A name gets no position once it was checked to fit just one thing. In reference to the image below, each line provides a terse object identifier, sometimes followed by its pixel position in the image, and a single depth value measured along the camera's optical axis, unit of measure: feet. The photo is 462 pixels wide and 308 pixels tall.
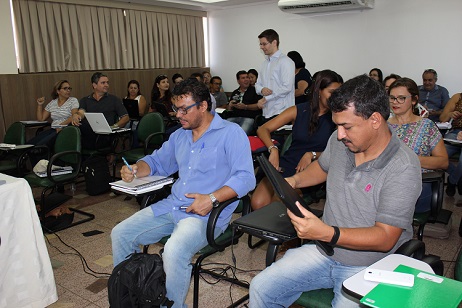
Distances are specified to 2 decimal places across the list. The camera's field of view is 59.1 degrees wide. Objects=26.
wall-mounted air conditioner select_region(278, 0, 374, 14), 22.62
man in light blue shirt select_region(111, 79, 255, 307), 7.11
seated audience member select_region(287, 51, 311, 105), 18.08
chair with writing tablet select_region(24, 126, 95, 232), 12.28
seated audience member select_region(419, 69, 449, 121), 20.23
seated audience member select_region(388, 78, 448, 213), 8.58
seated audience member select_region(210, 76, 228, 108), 25.62
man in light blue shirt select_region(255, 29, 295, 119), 15.55
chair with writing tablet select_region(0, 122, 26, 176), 13.92
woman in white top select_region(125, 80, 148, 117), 20.36
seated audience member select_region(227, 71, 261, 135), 19.92
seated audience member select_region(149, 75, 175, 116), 21.12
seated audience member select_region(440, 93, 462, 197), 13.00
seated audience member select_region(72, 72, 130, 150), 16.67
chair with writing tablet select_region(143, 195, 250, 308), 6.83
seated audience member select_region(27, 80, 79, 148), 17.04
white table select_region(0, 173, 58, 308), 7.43
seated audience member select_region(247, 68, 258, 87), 23.32
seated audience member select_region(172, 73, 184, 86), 24.69
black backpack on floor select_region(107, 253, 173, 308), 6.73
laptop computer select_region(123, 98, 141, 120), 19.65
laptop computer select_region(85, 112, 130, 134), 14.87
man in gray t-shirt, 4.90
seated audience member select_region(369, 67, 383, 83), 22.43
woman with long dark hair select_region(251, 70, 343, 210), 9.39
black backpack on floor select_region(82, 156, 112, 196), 14.87
